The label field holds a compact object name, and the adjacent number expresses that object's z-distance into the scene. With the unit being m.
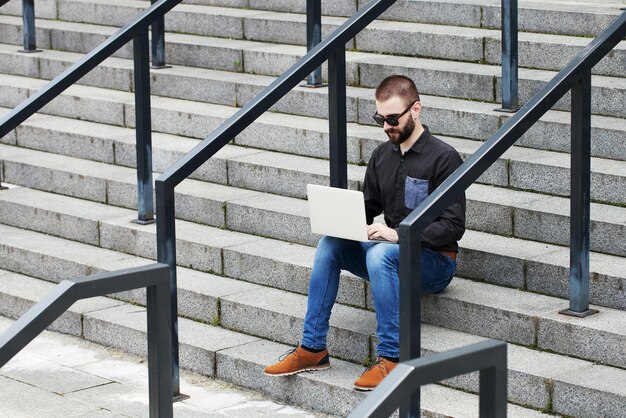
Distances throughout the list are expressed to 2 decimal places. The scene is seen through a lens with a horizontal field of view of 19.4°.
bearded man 7.14
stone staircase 7.39
